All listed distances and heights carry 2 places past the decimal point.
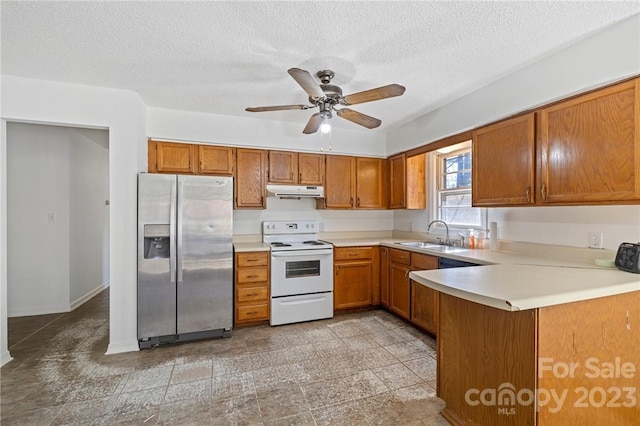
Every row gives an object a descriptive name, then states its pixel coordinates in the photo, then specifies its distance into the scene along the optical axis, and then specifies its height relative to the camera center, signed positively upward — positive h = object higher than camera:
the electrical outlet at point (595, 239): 2.13 -0.20
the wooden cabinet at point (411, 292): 2.98 -0.89
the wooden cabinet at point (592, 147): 1.73 +0.42
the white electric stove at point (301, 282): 3.40 -0.84
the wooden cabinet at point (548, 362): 1.37 -0.77
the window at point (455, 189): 3.39 +0.28
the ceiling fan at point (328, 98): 1.93 +0.84
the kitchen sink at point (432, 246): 2.97 -0.39
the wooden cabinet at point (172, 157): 3.31 +0.62
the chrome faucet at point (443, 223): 3.51 -0.16
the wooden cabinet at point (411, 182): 3.93 +0.40
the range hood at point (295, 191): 3.73 +0.27
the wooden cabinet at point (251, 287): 3.31 -0.86
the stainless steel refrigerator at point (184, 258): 2.83 -0.47
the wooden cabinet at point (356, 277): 3.71 -0.85
